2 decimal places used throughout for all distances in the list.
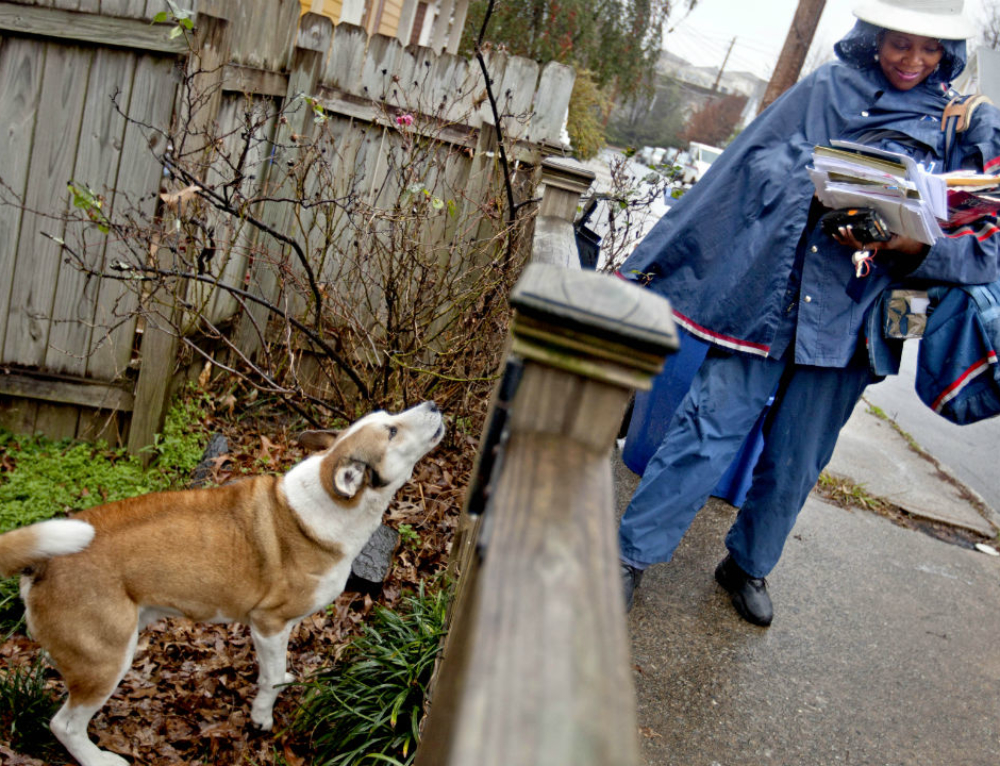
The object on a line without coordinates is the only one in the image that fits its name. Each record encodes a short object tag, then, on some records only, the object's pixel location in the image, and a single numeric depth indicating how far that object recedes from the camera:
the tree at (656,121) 56.03
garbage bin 4.72
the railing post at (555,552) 0.73
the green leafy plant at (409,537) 4.39
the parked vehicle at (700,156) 32.91
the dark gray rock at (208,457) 4.58
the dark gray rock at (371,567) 3.96
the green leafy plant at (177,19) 3.58
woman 3.25
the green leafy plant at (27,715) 3.05
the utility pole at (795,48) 10.55
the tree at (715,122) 58.38
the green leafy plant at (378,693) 2.81
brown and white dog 2.80
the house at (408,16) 13.50
